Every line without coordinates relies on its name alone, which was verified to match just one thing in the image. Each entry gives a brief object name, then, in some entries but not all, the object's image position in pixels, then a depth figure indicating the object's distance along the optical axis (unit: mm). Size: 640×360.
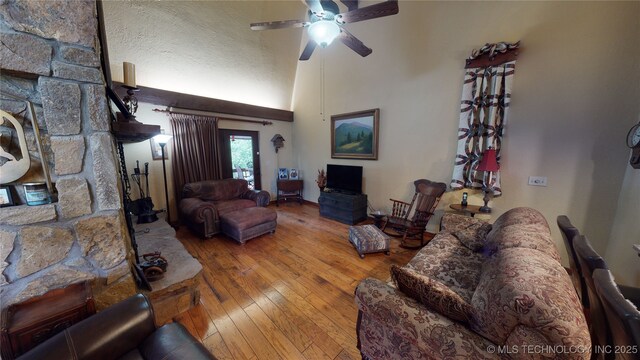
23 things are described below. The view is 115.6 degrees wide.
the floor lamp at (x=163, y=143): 3191
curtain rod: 3537
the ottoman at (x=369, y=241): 2613
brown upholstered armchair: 3111
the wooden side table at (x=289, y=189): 5002
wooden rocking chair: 2840
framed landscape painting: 3764
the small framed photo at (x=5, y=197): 1005
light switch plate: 2352
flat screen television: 3910
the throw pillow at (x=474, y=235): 1982
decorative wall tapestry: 2438
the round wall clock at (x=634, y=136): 1759
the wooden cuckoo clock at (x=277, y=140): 5086
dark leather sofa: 870
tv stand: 3748
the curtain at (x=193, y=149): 3692
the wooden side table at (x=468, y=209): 2593
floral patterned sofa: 683
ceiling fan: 1809
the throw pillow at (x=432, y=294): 934
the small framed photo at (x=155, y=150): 3477
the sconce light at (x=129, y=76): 1591
